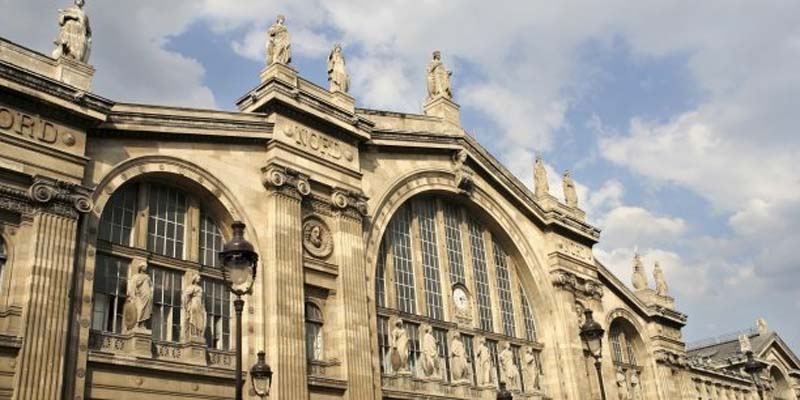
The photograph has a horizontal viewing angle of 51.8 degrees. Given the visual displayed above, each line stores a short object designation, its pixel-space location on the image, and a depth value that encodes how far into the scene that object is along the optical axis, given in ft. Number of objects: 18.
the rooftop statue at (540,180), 139.74
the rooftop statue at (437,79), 127.44
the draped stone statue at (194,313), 80.79
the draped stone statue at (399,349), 100.78
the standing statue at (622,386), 141.79
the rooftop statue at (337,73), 104.99
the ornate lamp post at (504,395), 95.86
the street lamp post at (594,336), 85.66
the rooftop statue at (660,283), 169.89
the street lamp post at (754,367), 100.58
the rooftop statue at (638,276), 166.30
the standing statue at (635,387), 147.36
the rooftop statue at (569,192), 146.51
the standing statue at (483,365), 112.78
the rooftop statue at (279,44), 97.40
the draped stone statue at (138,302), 76.69
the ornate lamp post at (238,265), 53.26
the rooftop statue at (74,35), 79.77
